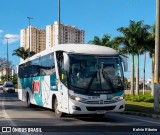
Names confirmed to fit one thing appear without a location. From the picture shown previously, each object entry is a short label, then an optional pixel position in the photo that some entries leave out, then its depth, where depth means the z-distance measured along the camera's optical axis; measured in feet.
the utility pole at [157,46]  52.77
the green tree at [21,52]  213.14
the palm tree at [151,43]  111.27
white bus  37.12
